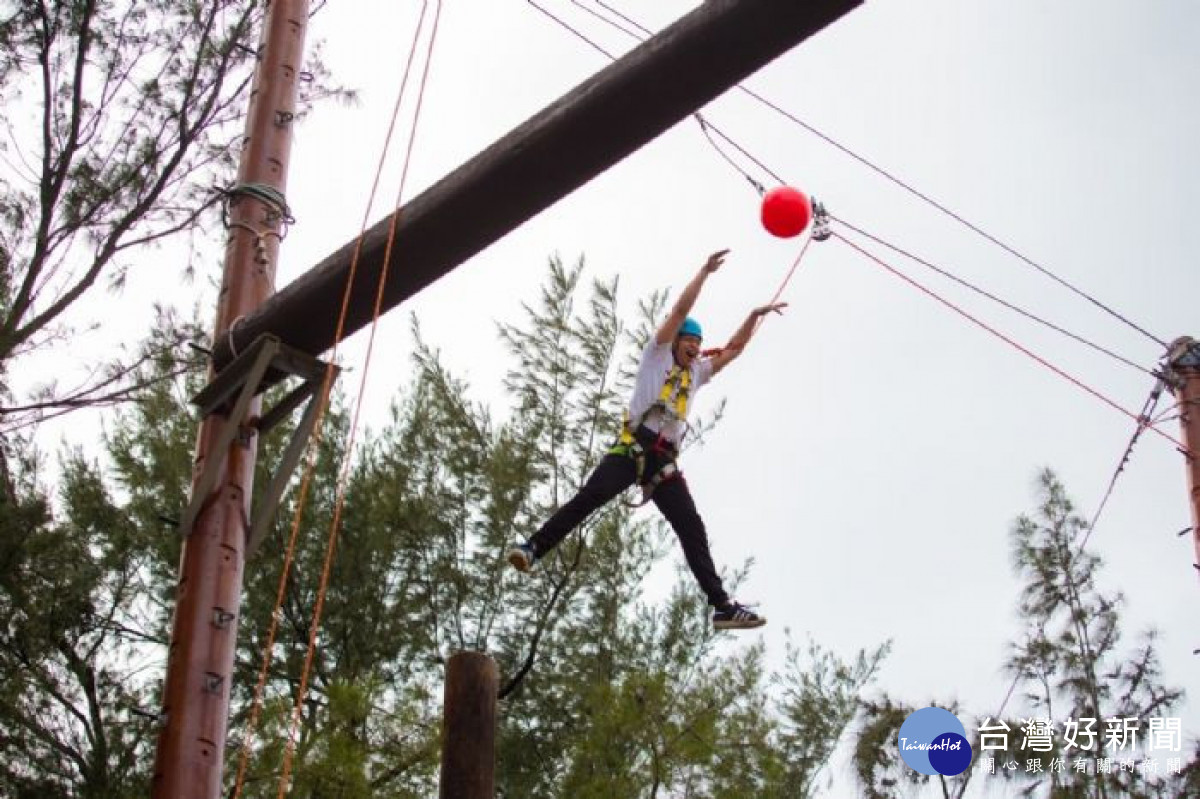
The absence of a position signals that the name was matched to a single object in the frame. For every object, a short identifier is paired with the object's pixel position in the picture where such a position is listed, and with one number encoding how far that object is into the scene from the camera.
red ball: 5.76
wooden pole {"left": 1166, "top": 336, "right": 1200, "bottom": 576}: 7.72
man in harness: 5.96
